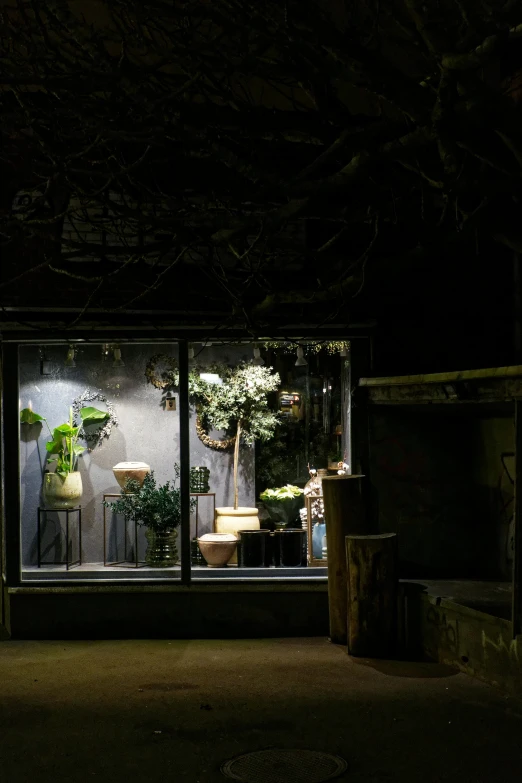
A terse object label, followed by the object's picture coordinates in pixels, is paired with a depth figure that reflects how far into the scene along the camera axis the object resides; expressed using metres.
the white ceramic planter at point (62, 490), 11.81
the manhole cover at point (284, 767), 6.51
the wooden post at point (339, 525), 10.55
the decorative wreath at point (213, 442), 11.91
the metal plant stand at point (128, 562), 11.54
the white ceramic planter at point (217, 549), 11.55
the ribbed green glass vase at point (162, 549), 11.53
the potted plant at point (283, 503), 11.78
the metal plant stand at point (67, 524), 11.61
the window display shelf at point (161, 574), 11.30
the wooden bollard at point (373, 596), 9.92
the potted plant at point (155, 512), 11.59
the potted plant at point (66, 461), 11.84
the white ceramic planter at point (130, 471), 11.79
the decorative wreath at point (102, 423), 11.87
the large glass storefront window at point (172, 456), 11.56
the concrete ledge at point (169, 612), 11.07
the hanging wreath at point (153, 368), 11.65
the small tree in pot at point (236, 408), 11.82
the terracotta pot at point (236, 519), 11.82
